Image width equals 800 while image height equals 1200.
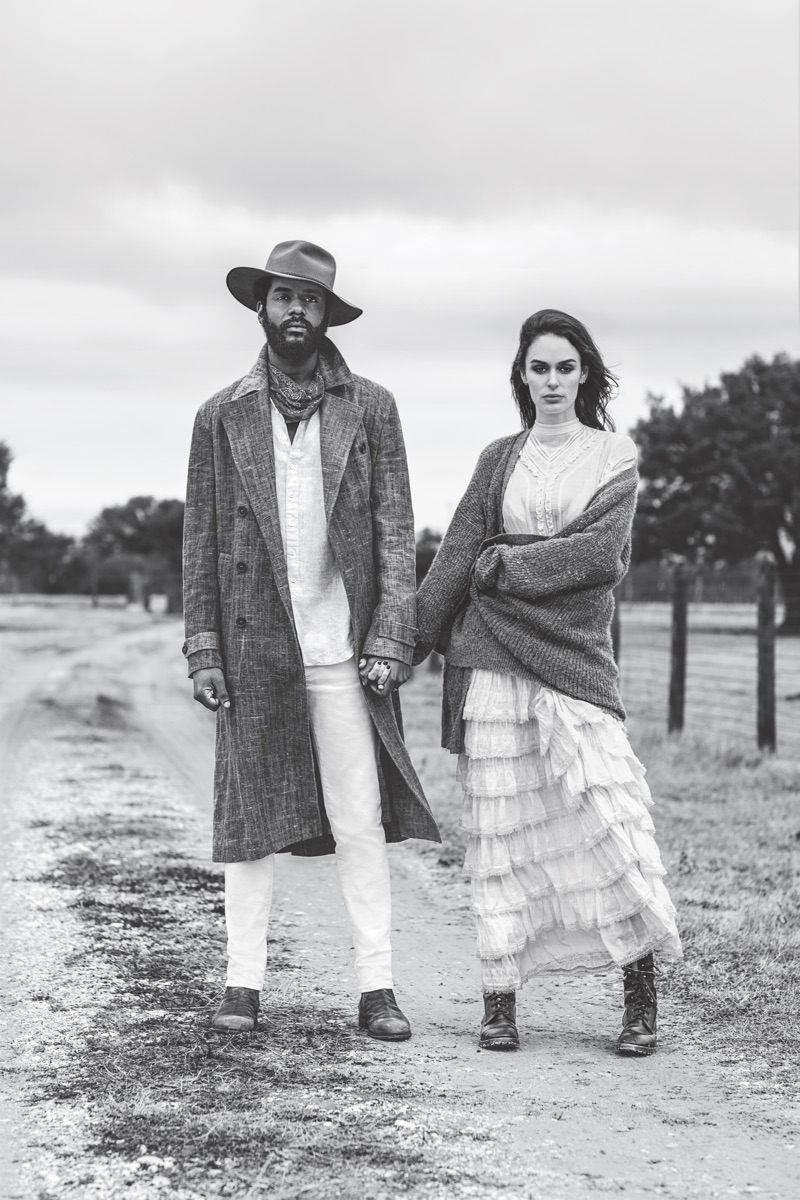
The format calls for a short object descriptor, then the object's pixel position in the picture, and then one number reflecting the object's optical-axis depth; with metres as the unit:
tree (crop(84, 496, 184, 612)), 67.25
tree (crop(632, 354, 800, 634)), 46.03
